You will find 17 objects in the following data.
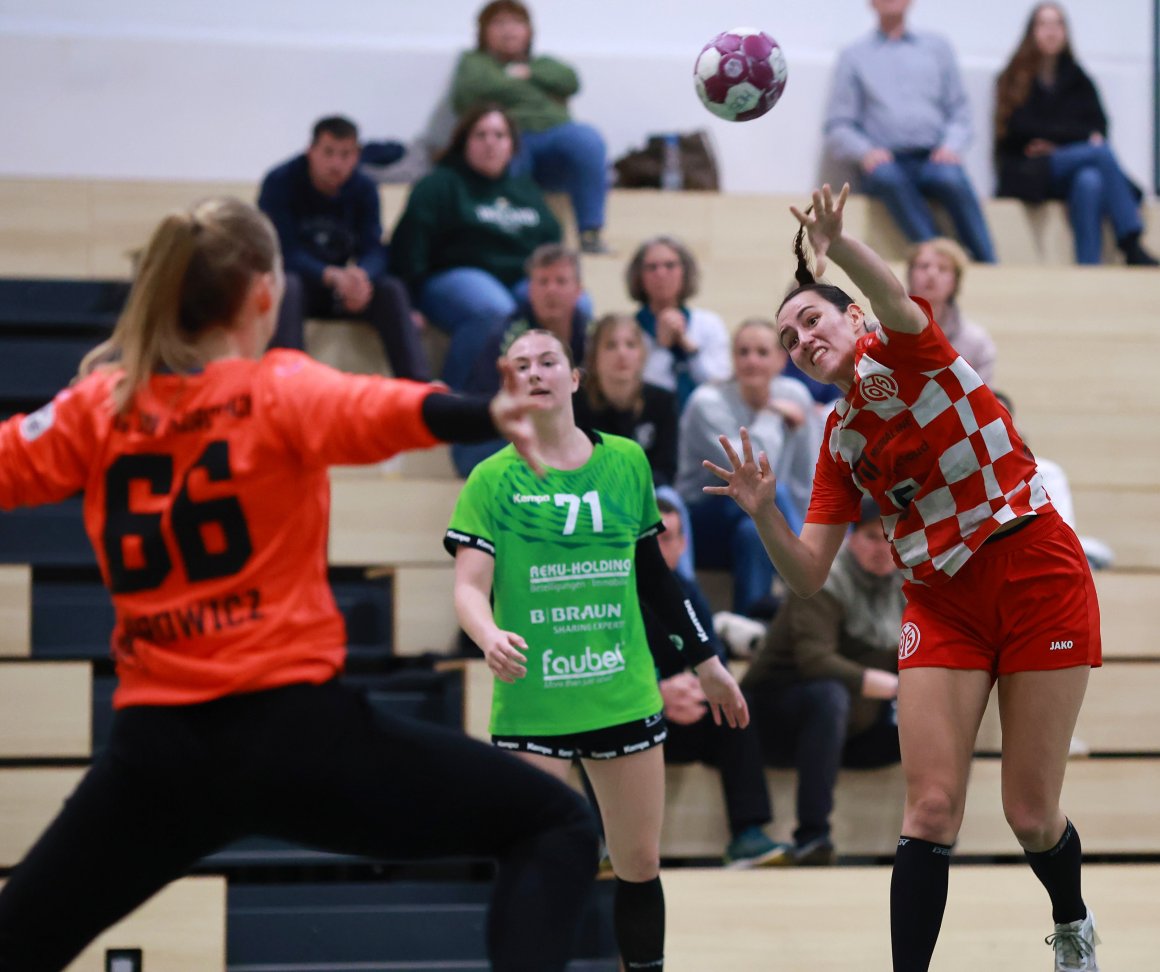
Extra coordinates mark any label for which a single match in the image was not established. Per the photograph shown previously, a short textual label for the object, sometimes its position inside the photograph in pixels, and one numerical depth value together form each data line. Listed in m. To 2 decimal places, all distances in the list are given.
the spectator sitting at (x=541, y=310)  12.80
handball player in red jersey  6.98
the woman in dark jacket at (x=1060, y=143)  17.62
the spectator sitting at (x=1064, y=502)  12.46
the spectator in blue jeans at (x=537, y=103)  16.03
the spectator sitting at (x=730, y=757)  10.66
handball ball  8.05
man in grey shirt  17.25
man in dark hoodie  14.02
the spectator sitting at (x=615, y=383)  11.89
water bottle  17.33
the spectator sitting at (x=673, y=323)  13.91
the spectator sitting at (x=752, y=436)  12.81
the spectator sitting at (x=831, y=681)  10.73
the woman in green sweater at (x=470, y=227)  14.50
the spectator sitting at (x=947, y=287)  13.89
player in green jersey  7.90
